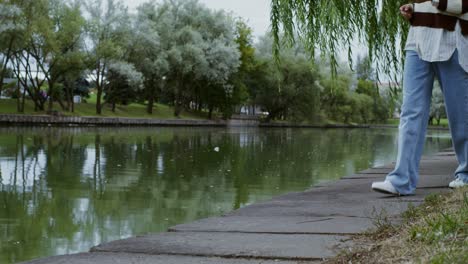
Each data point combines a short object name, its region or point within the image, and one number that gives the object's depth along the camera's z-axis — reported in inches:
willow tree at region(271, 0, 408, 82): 202.4
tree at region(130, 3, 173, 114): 1792.6
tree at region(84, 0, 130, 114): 1663.4
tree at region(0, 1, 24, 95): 1348.4
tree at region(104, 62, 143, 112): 1667.1
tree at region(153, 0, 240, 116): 1887.3
